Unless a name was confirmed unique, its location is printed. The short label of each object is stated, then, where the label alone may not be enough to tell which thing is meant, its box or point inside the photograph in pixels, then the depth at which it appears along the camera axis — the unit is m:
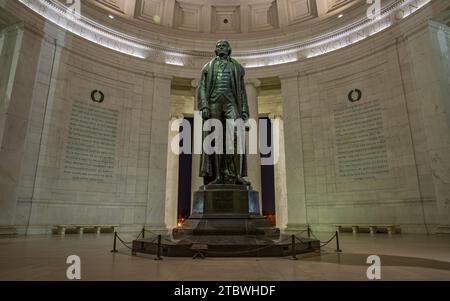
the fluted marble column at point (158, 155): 13.59
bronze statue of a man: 6.74
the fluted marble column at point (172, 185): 17.47
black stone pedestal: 5.03
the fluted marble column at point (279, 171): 17.64
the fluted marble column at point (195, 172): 14.90
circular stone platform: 4.97
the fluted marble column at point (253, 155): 14.31
